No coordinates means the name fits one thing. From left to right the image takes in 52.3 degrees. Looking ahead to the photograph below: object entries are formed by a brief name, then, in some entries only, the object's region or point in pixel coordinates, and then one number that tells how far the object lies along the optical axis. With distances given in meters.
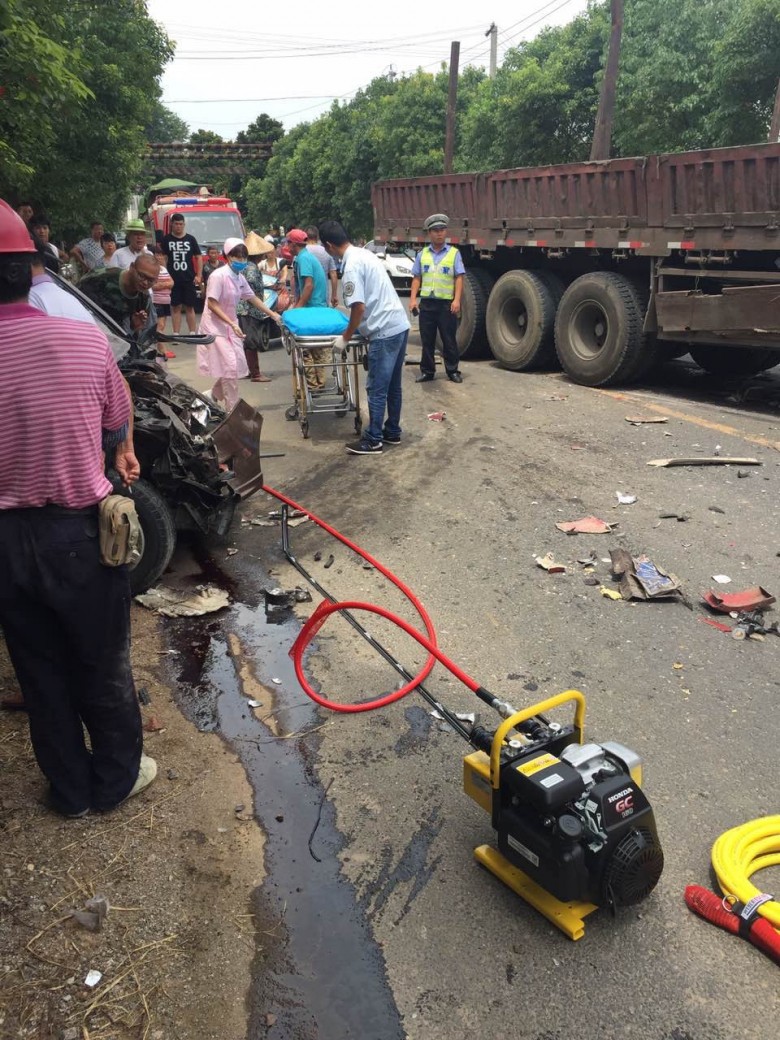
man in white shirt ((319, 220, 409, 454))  6.35
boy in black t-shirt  12.15
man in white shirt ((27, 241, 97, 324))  3.40
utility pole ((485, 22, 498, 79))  30.91
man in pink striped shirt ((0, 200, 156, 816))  2.25
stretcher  7.05
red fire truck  17.14
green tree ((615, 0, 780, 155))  17.02
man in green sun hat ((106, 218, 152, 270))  9.59
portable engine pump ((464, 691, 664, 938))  2.11
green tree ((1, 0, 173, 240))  13.44
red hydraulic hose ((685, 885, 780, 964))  2.16
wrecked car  4.27
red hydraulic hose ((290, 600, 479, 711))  3.18
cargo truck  7.19
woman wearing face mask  6.66
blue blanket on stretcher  7.04
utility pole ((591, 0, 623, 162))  15.78
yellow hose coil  2.27
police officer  8.38
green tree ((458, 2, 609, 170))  21.66
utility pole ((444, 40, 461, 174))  22.11
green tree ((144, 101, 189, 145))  73.88
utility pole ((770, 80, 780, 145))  11.50
